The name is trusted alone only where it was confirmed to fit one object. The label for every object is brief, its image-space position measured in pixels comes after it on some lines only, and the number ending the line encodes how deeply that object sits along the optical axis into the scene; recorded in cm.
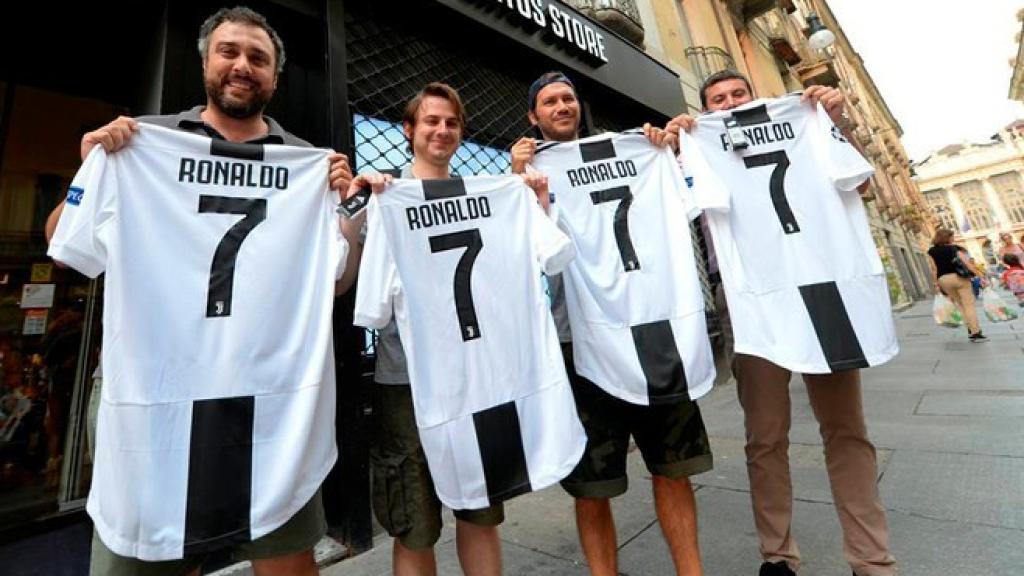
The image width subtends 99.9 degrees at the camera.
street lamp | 1005
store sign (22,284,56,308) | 352
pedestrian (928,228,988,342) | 711
